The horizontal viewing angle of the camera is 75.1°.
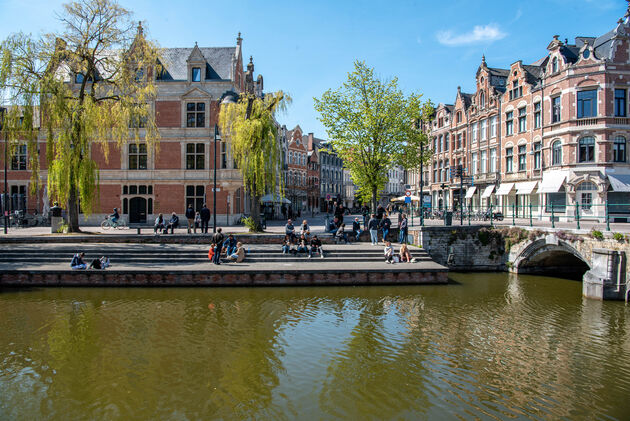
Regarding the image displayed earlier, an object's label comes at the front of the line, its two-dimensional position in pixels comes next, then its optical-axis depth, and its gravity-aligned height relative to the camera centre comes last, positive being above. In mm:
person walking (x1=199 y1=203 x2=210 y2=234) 22498 -148
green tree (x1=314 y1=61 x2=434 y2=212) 26000 +5555
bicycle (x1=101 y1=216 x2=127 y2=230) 25512 -685
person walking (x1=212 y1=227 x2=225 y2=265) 16625 -1376
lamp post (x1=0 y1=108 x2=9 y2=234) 20108 +3081
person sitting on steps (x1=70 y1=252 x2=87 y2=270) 15213 -1861
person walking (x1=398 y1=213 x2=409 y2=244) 19859 -813
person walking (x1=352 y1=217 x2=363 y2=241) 21359 -873
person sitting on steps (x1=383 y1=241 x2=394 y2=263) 17312 -1676
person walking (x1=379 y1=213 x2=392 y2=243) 20278 -624
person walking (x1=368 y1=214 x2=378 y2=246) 19953 -714
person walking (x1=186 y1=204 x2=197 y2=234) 22609 -148
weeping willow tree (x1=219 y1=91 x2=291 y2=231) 21422 +3873
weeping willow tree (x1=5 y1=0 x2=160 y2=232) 19359 +5982
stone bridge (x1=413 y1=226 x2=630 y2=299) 14742 -1658
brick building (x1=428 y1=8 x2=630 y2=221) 28234 +6622
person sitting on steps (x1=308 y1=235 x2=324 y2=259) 17938 -1525
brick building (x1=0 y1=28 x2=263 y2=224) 29672 +3895
